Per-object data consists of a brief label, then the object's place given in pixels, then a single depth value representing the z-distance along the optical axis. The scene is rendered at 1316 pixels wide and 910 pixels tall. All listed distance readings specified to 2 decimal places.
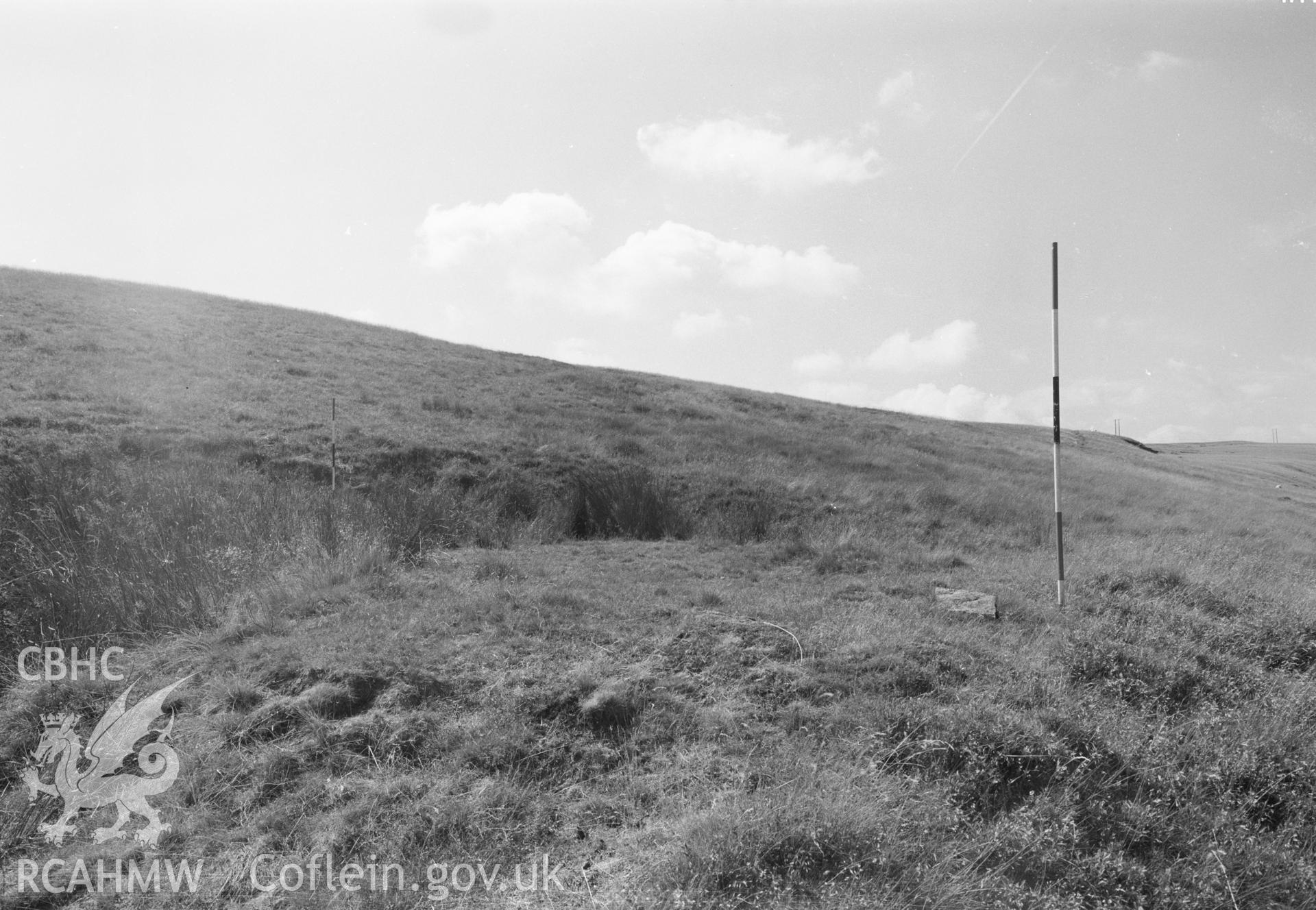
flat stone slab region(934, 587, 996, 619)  7.55
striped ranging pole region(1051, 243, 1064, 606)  8.34
